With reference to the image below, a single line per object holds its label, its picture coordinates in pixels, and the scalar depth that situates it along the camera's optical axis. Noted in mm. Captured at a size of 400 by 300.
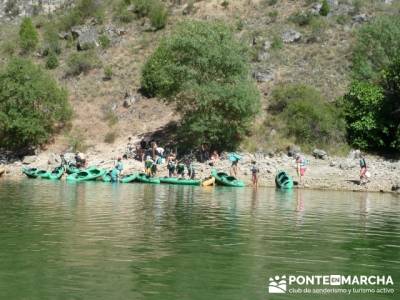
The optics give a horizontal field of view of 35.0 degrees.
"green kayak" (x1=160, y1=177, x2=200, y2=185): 34469
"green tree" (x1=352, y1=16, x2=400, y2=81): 45844
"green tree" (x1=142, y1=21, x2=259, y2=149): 38719
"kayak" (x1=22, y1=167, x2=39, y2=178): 37988
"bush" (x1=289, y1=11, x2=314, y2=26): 56362
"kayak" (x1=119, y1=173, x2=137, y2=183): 35594
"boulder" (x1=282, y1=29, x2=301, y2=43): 53812
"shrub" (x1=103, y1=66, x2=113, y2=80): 52625
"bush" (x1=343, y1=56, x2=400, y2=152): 39219
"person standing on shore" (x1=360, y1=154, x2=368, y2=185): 33750
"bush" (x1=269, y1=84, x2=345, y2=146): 40250
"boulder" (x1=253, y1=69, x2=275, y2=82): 48156
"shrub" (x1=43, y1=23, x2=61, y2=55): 58875
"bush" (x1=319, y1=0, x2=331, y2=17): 57375
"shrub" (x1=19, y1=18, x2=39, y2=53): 60250
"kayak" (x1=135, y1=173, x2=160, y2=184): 35406
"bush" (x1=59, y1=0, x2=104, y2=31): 63438
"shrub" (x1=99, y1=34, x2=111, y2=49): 58000
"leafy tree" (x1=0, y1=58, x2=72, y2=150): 43156
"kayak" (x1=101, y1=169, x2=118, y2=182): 35562
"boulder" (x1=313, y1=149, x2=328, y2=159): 38375
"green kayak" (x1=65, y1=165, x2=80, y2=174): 37619
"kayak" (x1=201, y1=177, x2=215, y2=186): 34000
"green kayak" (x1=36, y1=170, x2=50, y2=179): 37406
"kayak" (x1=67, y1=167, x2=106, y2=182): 36156
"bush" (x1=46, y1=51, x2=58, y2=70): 56250
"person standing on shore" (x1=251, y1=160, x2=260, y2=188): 34719
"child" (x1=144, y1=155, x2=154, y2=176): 37125
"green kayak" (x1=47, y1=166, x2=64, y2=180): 37241
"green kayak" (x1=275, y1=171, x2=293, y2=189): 33562
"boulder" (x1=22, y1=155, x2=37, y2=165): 42875
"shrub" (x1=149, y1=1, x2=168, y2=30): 59875
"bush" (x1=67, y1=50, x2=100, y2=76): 54375
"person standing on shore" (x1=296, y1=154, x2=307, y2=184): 35344
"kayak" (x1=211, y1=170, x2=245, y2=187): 34062
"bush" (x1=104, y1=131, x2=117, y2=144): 44062
